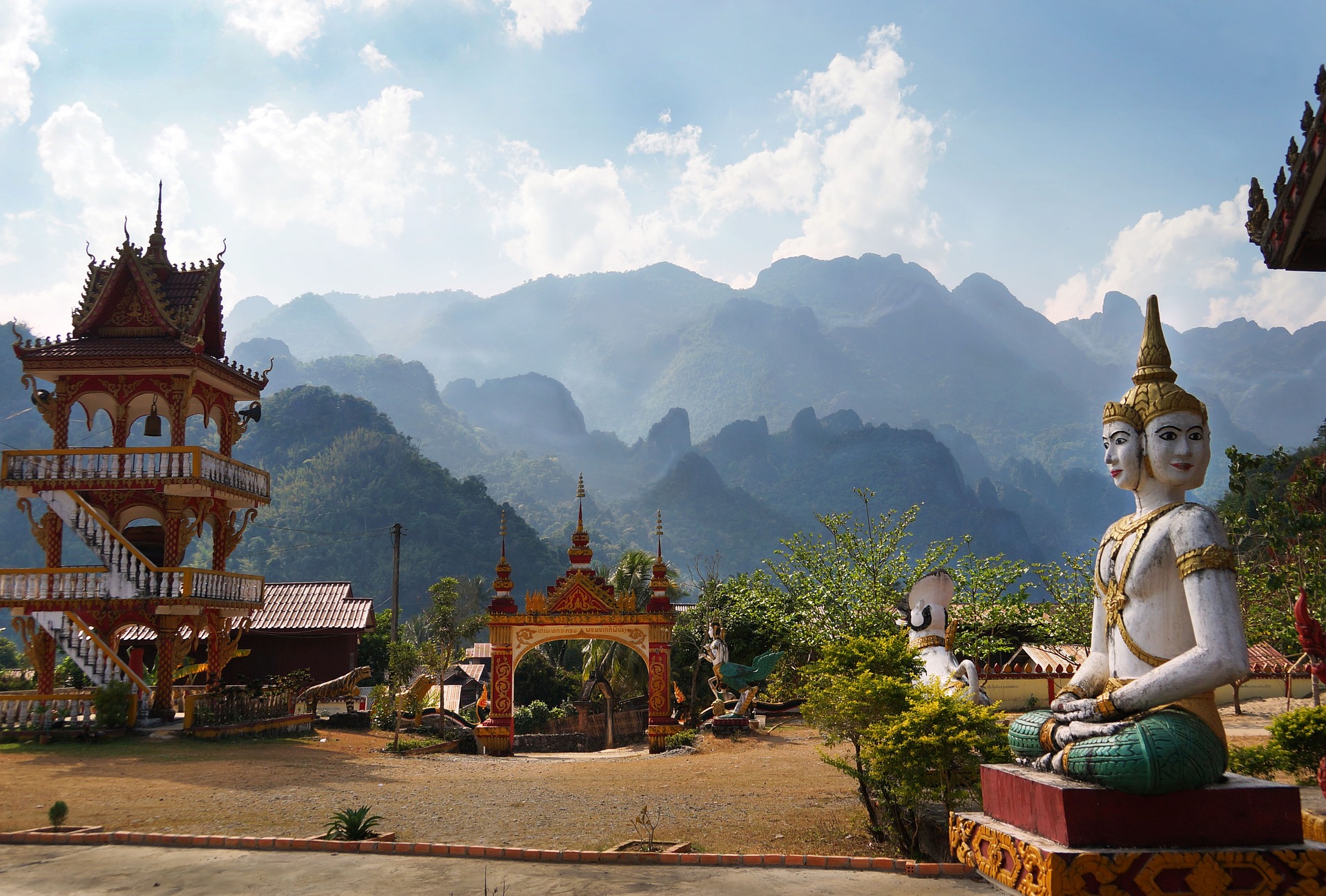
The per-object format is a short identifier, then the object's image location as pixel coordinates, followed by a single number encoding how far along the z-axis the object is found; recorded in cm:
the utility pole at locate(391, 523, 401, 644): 3252
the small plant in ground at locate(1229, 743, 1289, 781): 979
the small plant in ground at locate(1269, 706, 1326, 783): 1030
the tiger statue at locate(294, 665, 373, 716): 2356
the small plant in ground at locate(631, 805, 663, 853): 889
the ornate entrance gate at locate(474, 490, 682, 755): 2067
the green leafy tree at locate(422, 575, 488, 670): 2225
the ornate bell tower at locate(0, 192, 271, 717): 1948
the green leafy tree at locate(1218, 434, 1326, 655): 1177
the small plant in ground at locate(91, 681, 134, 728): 1822
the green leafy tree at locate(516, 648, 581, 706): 3409
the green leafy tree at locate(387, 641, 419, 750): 2428
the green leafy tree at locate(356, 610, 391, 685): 3525
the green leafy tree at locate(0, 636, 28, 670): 4616
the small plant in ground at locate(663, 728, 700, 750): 2020
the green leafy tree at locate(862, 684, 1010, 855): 844
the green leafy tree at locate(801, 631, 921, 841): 930
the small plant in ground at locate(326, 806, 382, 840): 912
